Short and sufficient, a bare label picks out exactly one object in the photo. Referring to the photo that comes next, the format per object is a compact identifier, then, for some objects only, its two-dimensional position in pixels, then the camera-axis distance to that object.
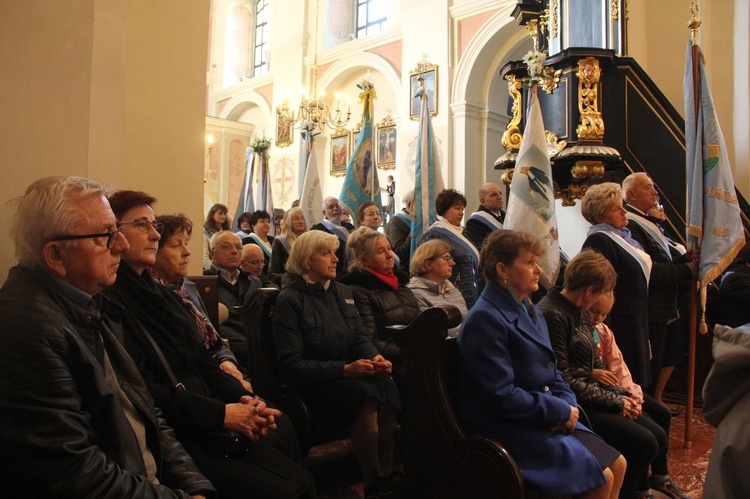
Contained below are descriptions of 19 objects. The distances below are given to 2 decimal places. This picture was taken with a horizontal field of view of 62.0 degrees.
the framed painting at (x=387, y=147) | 13.16
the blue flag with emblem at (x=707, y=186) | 4.20
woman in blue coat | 2.31
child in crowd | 3.08
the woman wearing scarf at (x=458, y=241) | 4.59
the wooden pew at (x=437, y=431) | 2.39
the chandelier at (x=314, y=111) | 12.65
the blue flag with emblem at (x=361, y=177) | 6.93
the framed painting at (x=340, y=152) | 14.54
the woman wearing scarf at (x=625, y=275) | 3.70
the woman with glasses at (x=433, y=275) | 3.73
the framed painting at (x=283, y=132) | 15.25
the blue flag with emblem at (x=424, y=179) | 5.63
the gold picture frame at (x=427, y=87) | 11.55
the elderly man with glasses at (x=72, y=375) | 1.38
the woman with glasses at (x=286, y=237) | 5.76
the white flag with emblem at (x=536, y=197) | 4.21
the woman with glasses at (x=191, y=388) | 2.10
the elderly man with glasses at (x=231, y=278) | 3.90
